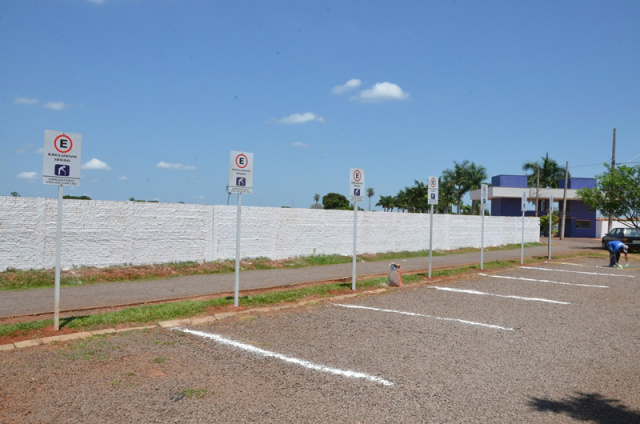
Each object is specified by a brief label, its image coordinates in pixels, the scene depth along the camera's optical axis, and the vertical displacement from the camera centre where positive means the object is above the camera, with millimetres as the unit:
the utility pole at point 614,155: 42562 +5475
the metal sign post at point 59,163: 7582 +568
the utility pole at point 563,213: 50969 +561
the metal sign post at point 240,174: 9672 +634
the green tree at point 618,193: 34562 +1889
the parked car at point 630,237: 32875 -1011
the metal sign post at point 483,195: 17609 +740
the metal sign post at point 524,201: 20438 +666
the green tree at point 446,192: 61522 +2729
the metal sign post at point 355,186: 12312 +616
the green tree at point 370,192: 112956 +4464
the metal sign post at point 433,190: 15047 +718
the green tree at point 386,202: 96750 +2044
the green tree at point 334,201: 110169 +2223
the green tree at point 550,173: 65050 +5803
